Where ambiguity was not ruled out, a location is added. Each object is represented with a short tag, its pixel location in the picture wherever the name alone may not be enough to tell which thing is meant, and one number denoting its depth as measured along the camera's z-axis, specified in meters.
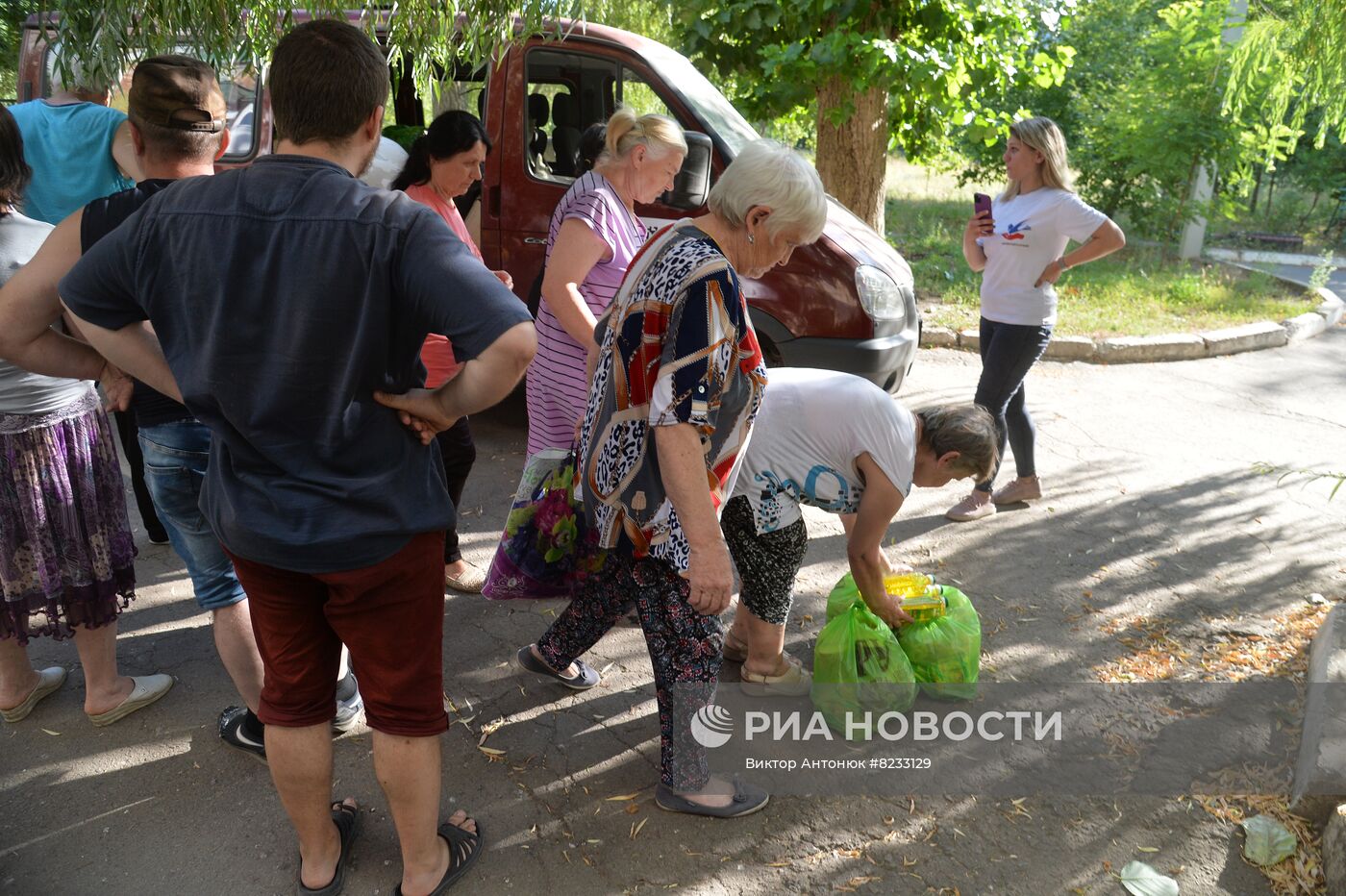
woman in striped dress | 3.38
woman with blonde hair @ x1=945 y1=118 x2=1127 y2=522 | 4.57
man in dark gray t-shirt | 1.81
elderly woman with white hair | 2.30
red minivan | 5.04
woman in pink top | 3.55
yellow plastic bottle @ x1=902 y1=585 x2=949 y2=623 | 3.25
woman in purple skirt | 2.73
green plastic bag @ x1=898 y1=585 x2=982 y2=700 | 3.24
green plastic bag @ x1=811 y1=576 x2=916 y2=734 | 3.15
